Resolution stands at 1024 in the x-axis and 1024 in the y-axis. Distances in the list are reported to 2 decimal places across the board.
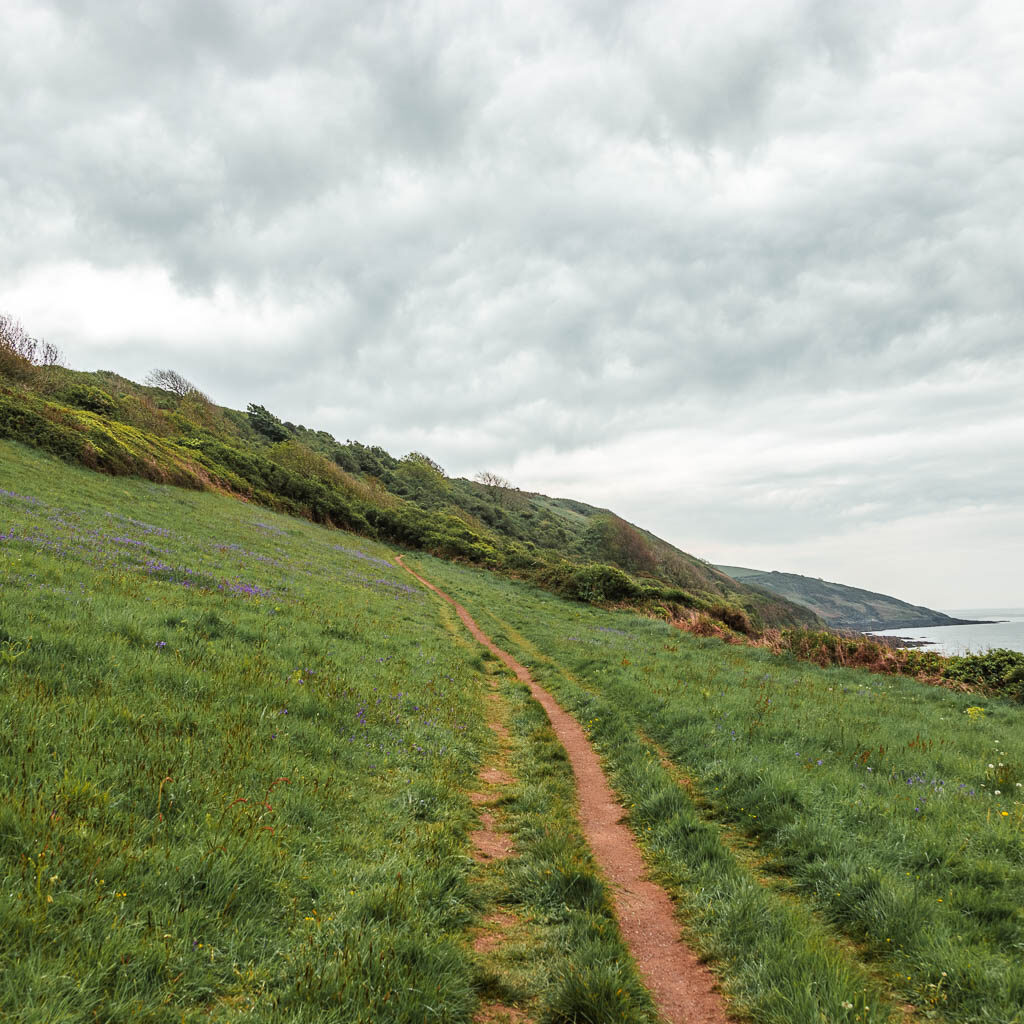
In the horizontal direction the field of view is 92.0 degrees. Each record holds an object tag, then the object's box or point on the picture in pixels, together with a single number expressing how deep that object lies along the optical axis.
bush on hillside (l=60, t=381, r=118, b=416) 46.22
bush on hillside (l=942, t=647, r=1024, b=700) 16.55
